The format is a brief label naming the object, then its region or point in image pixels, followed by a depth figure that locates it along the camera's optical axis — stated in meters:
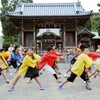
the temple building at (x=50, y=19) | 33.78
